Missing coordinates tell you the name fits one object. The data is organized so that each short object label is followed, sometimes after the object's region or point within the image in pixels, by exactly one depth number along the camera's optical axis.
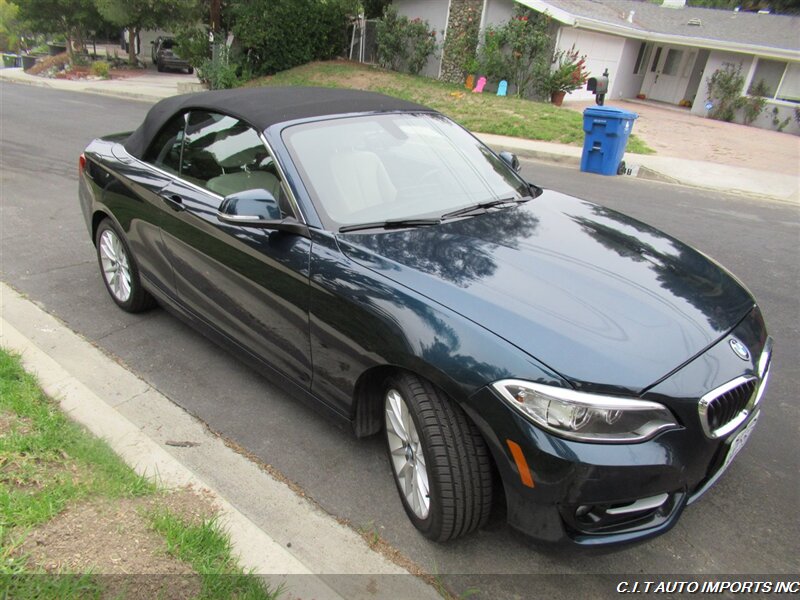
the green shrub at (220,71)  18.61
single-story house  19.09
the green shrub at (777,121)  19.14
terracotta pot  17.47
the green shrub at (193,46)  19.61
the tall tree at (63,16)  27.62
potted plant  17.12
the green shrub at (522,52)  17.31
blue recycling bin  9.88
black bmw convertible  1.96
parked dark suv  29.64
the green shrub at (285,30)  19.16
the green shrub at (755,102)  19.64
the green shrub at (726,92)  20.28
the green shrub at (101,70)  25.48
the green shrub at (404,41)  20.22
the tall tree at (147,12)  24.80
